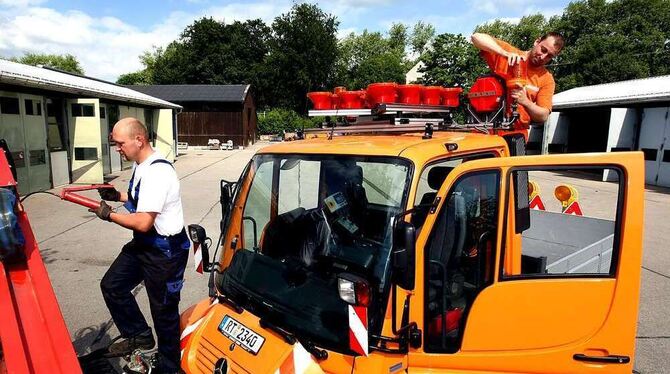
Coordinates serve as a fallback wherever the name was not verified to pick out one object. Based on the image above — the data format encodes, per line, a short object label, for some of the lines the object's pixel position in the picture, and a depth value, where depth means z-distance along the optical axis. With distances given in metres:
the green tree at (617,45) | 39.12
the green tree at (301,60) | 50.94
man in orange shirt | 3.44
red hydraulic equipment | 1.89
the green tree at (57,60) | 73.31
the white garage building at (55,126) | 10.66
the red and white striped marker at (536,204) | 5.74
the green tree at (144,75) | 67.74
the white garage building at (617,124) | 15.19
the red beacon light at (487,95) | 3.61
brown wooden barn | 32.16
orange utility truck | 2.11
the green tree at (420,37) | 73.00
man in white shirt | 2.68
